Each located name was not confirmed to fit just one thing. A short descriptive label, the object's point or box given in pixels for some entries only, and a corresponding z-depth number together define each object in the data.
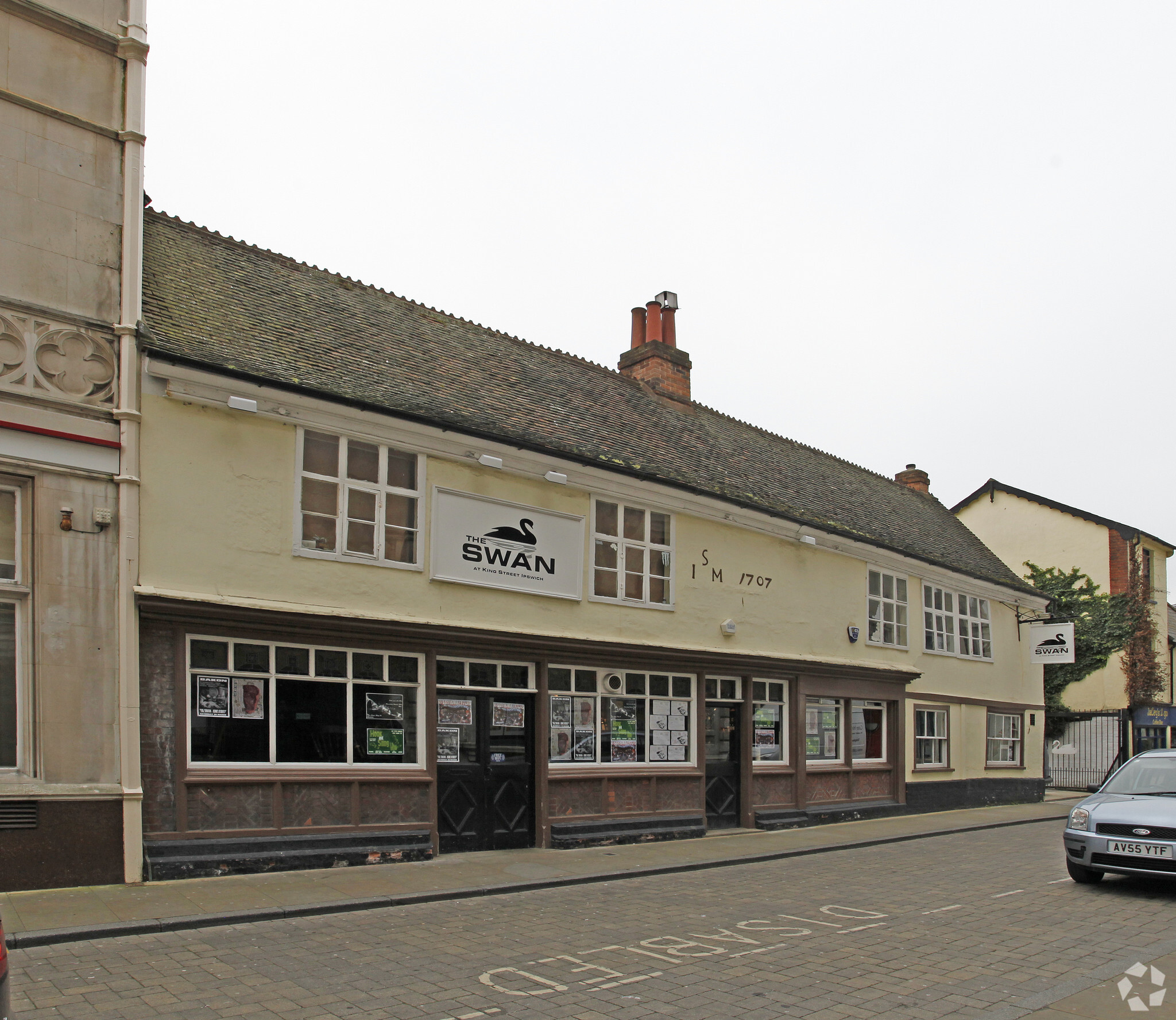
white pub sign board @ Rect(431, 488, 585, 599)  12.66
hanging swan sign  23.98
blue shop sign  28.81
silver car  10.02
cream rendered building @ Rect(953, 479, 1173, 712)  31.05
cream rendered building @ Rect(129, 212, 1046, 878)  10.62
